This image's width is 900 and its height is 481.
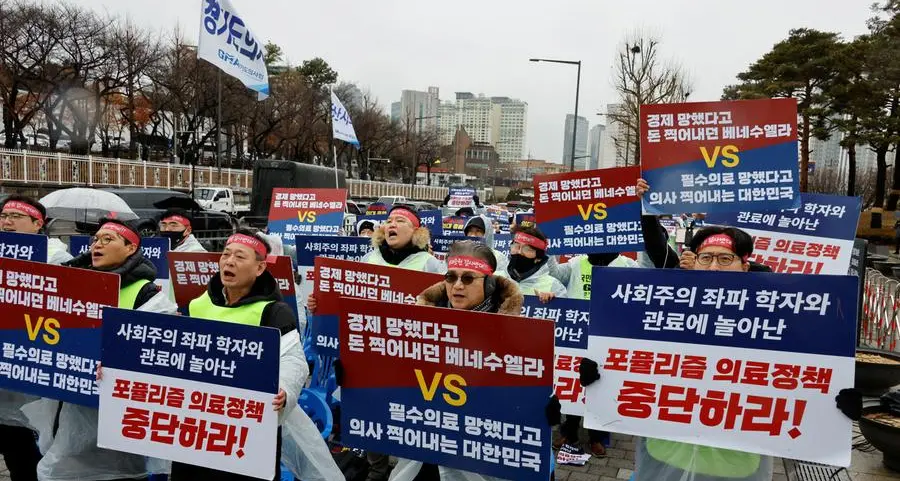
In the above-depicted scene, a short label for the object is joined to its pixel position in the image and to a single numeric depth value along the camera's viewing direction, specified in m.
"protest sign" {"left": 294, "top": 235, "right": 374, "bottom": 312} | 6.75
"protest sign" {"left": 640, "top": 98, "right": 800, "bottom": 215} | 4.14
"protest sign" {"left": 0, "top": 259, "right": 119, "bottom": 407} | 3.38
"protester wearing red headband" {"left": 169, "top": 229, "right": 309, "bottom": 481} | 3.03
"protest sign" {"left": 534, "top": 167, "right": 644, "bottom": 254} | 5.74
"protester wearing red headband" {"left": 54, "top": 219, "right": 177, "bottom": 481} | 3.32
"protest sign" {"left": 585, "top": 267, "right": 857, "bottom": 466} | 2.61
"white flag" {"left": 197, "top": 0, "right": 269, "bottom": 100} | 11.79
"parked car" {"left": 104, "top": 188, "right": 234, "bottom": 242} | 18.58
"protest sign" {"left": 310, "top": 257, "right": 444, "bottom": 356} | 4.60
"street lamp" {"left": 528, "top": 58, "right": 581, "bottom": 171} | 24.91
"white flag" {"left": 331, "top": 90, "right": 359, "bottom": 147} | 15.09
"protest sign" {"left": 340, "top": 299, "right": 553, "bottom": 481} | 2.74
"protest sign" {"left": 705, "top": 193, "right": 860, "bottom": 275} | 5.80
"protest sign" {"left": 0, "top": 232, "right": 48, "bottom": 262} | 4.58
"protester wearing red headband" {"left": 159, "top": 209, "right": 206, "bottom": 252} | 7.02
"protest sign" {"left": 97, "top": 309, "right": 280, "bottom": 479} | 2.88
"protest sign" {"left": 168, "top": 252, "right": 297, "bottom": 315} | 4.93
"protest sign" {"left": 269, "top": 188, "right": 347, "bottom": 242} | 9.71
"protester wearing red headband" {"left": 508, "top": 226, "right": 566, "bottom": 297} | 5.43
